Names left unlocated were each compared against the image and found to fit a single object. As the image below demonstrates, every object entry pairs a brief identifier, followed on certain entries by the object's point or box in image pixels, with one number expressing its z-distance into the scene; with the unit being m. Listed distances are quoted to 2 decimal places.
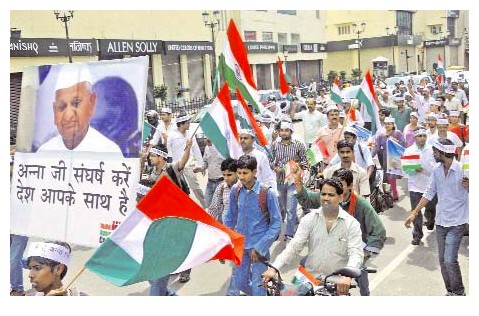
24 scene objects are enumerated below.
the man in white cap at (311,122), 10.86
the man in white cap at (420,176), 7.11
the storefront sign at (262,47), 34.89
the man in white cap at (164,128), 9.04
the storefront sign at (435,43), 56.09
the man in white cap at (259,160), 6.24
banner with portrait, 4.08
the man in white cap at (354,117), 10.06
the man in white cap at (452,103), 13.23
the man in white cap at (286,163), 7.34
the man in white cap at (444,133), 7.64
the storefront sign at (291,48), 38.12
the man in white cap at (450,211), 5.24
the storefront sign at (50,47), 19.48
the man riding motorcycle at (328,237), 4.09
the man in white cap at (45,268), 3.66
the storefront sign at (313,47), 41.18
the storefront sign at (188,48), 28.27
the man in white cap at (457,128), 9.16
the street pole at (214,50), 24.14
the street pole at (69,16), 19.99
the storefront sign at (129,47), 23.46
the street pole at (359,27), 44.62
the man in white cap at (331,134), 8.07
